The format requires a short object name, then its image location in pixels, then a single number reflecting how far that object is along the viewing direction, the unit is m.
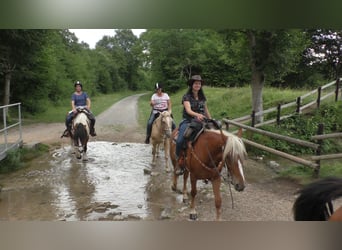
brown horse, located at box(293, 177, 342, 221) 1.96
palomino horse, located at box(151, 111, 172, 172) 3.80
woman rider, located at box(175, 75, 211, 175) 2.81
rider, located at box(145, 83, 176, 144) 3.58
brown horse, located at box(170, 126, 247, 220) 2.47
